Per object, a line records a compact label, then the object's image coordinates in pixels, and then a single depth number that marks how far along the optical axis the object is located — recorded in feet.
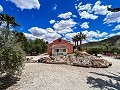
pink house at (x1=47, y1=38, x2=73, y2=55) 71.28
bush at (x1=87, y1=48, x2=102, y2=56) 68.74
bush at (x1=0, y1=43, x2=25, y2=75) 19.01
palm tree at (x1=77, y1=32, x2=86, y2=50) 89.69
